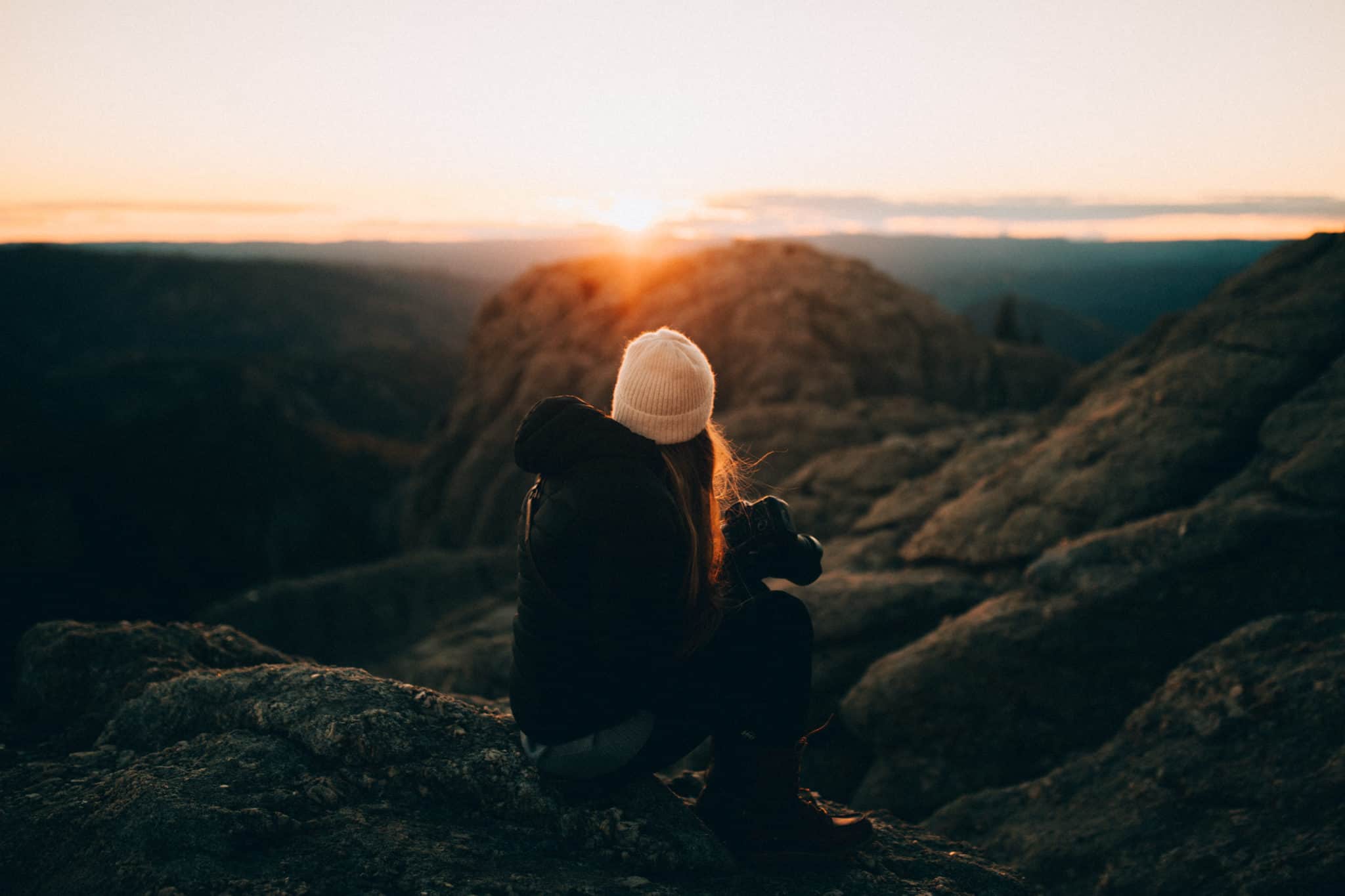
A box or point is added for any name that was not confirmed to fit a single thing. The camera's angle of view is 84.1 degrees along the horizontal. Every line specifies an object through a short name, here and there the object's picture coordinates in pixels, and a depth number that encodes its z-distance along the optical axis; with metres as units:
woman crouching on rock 3.38
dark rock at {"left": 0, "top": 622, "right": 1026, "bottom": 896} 3.40
